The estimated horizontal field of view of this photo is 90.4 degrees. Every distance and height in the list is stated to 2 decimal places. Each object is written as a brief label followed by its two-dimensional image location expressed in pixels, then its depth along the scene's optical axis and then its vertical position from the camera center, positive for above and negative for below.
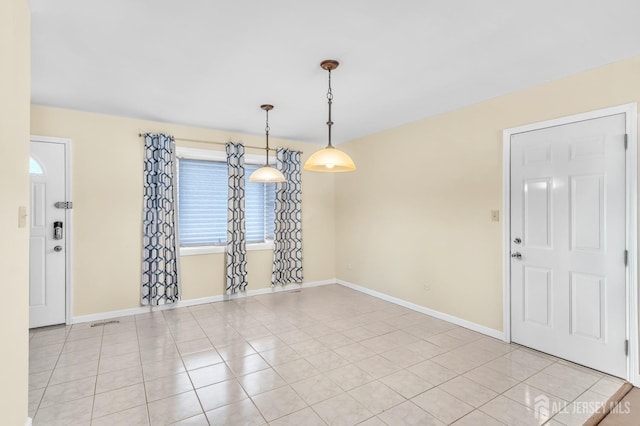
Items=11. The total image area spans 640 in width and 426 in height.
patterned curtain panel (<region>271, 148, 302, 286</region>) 5.51 -0.17
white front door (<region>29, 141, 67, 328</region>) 3.83 -0.28
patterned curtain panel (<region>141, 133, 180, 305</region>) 4.43 -0.14
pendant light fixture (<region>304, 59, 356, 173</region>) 2.64 +0.46
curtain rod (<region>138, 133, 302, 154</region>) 4.63 +1.12
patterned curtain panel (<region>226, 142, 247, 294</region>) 5.02 -0.17
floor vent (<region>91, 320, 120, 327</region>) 3.99 -1.39
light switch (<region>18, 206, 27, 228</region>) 1.82 -0.01
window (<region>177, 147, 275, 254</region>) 4.89 +0.22
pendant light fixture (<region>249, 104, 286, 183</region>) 3.82 +0.47
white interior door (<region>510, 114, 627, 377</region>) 2.71 -0.27
